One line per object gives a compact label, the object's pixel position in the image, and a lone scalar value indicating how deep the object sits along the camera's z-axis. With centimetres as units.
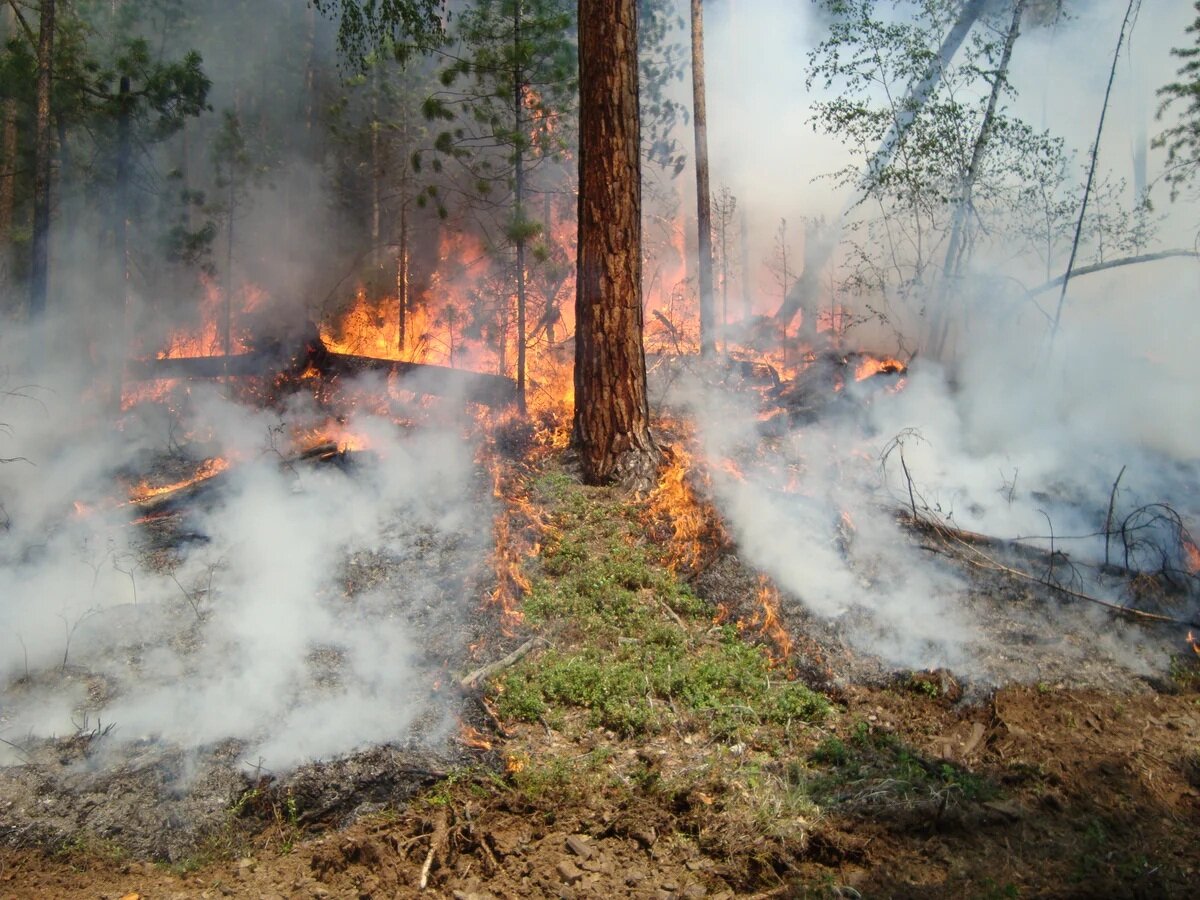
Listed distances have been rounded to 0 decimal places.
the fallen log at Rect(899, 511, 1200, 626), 609
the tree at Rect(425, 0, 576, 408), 1167
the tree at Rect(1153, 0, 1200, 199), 1320
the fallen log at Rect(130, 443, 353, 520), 784
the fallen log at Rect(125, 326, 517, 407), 1281
